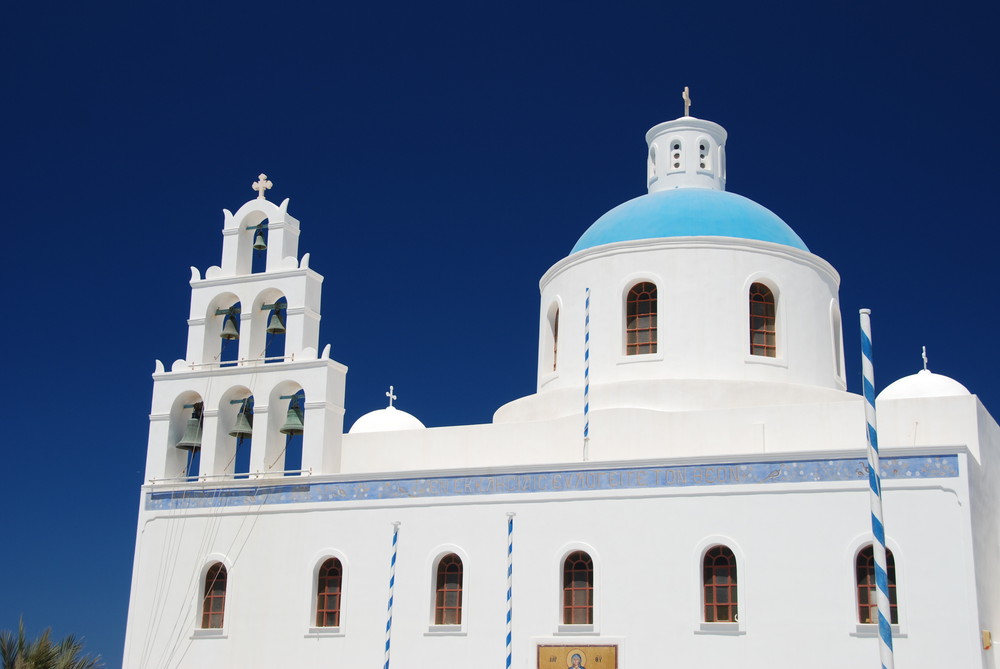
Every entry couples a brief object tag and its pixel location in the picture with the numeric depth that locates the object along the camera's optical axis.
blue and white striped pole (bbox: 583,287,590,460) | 17.61
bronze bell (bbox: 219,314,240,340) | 19.59
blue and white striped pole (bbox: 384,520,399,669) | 16.80
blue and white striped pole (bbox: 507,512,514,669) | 16.27
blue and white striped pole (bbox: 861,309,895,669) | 10.22
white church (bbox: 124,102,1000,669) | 14.83
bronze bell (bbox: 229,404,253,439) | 18.91
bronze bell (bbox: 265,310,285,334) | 19.36
